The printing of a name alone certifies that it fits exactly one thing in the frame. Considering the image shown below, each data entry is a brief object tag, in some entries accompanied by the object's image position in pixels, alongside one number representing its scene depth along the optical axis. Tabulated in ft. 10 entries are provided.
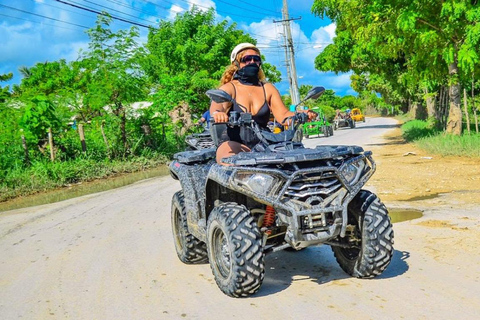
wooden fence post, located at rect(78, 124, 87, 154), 62.08
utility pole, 145.79
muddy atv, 12.84
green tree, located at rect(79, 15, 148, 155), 66.28
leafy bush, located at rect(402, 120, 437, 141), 73.31
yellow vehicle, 218.52
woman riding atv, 16.12
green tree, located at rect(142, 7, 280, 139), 93.26
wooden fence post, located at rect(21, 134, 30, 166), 56.13
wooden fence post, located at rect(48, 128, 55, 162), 57.41
